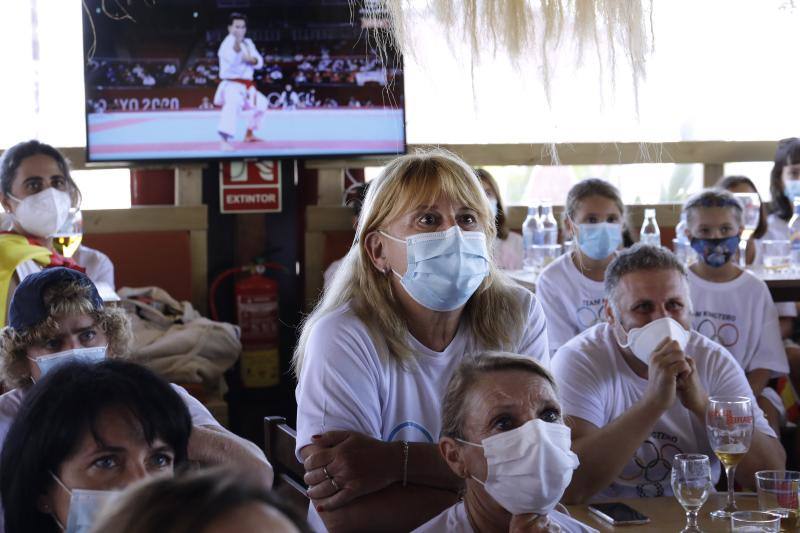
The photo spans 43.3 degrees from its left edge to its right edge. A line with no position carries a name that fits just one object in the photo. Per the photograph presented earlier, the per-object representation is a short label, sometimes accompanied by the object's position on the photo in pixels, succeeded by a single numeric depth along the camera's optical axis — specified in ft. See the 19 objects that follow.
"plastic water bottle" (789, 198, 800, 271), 14.96
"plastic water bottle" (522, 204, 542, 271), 15.88
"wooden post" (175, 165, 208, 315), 18.10
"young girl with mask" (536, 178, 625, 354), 12.98
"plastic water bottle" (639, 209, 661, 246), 15.58
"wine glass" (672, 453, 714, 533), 6.08
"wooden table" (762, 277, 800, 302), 12.78
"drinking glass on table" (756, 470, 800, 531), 6.23
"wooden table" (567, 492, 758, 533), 6.35
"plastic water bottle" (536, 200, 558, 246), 16.46
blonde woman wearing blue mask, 6.51
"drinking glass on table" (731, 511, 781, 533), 5.79
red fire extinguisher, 18.10
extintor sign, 18.13
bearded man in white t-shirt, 7.63
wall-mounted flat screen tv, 17.35
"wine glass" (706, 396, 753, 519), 6.67
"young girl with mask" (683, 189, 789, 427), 11.90
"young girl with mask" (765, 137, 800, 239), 17.04
